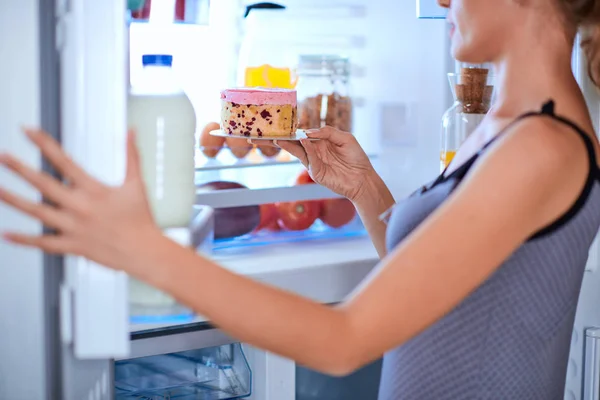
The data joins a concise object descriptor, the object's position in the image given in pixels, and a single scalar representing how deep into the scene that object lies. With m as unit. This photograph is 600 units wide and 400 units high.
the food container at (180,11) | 1.61
